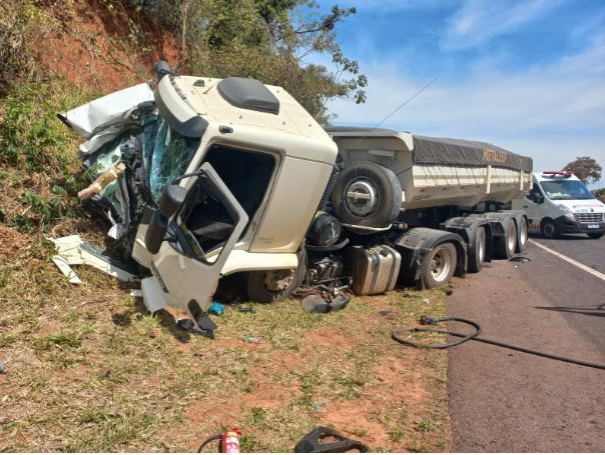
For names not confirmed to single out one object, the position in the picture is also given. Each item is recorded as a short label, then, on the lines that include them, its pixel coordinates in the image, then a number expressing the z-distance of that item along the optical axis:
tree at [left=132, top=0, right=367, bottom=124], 13.74
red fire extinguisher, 3.21
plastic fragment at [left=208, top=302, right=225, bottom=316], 5.67
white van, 16.70
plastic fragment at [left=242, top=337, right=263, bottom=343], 5.17
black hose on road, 5.12
